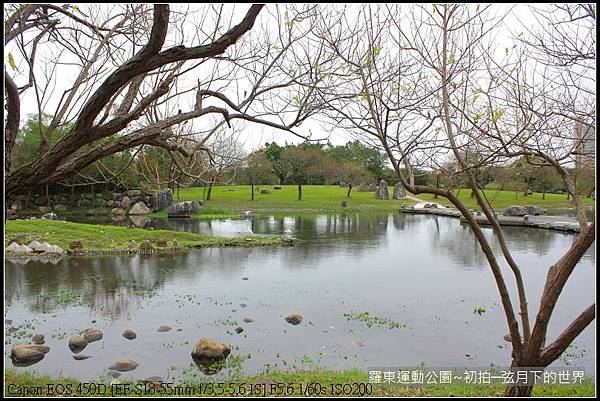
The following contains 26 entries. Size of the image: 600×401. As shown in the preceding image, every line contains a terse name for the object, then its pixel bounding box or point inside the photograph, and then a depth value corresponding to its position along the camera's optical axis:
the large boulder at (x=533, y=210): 30.50
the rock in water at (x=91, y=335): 7.61
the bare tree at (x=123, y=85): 3.56
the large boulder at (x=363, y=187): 48.38
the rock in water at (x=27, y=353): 6.68
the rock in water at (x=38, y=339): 7.41
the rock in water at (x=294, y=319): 8.63
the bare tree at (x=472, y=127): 4.05
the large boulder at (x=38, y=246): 15.55
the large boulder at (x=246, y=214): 31.08
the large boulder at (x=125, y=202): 32.34
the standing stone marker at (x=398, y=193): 44.97
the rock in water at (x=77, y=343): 7.26
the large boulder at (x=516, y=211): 29.71
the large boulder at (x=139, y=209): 31.53
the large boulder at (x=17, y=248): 15.23
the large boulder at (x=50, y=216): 27.31
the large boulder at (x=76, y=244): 16.11
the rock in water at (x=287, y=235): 19.39
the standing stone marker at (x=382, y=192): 44.27
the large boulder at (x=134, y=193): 32.81
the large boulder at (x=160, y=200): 31.69
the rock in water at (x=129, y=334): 7.75
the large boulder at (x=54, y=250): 15.50
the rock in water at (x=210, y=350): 6.84
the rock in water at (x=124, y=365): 6.42
